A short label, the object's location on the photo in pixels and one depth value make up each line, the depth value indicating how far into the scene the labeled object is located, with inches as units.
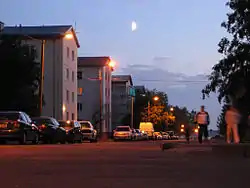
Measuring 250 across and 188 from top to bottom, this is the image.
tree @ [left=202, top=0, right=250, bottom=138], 1868.8
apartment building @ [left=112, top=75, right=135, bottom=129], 4110.7
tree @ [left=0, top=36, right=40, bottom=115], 1836.9
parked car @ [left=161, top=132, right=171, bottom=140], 3248.3
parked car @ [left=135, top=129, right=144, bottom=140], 2261.8
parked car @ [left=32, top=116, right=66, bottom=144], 1259.2
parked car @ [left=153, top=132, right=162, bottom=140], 2859.3
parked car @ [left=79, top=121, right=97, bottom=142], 1660.9
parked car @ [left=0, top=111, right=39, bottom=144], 1050.1
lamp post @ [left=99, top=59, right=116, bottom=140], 2454.2
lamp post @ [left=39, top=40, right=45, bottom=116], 1750.6
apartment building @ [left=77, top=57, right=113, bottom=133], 3508.9
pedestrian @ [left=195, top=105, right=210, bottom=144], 995.3
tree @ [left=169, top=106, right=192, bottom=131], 5856.3
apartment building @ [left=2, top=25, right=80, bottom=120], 2674.7
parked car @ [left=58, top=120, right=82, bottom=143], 1375.5
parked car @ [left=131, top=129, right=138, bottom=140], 2150.6
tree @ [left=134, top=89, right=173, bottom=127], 4094.5
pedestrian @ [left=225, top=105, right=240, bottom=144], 788.6
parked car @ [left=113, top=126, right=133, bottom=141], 2070.6
